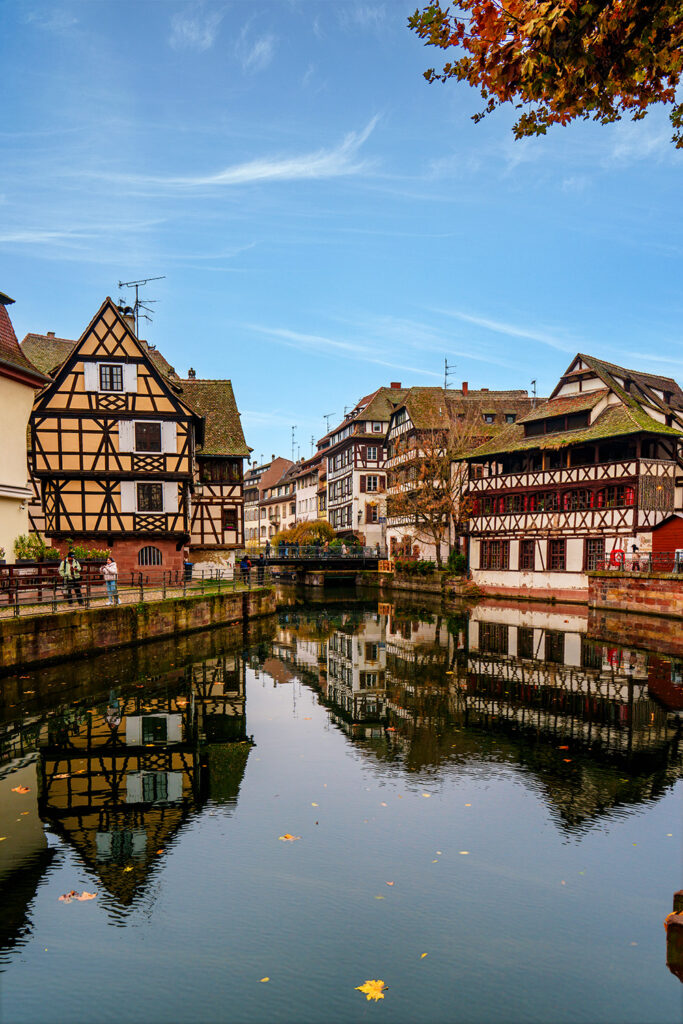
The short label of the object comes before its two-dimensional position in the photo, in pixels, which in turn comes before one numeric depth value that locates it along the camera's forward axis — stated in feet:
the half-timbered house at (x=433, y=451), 156.35
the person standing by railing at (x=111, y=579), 68.65
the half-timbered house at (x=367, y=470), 220.84
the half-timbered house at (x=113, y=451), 104.28
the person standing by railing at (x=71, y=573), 63.15
